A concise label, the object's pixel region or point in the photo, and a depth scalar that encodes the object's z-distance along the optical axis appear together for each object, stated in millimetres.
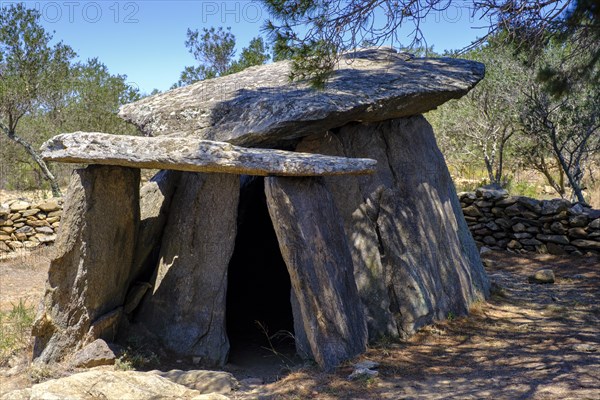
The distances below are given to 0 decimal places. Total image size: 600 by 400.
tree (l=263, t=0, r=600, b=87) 6074
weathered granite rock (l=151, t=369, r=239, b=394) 5160
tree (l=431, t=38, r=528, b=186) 13383
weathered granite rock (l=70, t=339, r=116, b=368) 5715
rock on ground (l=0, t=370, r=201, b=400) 4523
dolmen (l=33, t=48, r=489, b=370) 5582
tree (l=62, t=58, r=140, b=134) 17141
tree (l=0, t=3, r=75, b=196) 13516
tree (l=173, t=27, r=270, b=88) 17391
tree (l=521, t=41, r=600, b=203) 12201
